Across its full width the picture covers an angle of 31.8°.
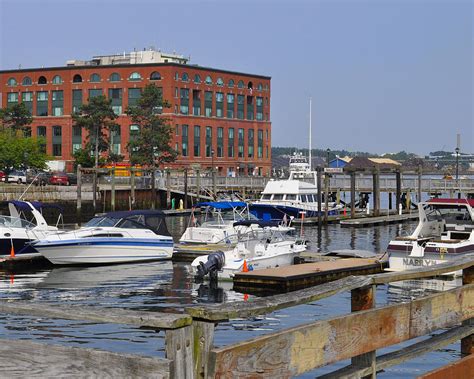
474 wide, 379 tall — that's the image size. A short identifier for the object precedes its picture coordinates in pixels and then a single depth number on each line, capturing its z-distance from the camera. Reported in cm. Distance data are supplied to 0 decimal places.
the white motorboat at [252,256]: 3061
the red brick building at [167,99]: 11125
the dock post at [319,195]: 6109
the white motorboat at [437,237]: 3025
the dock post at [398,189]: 7039
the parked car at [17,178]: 8898
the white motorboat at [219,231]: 3969
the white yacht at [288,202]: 6397
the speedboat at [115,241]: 3634
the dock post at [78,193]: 6806
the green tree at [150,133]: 10025
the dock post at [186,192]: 8200
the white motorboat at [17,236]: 3703
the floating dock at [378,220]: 6129
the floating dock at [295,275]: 2823
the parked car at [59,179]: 8781
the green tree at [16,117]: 10831
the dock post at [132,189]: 7851
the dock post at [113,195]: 7467
